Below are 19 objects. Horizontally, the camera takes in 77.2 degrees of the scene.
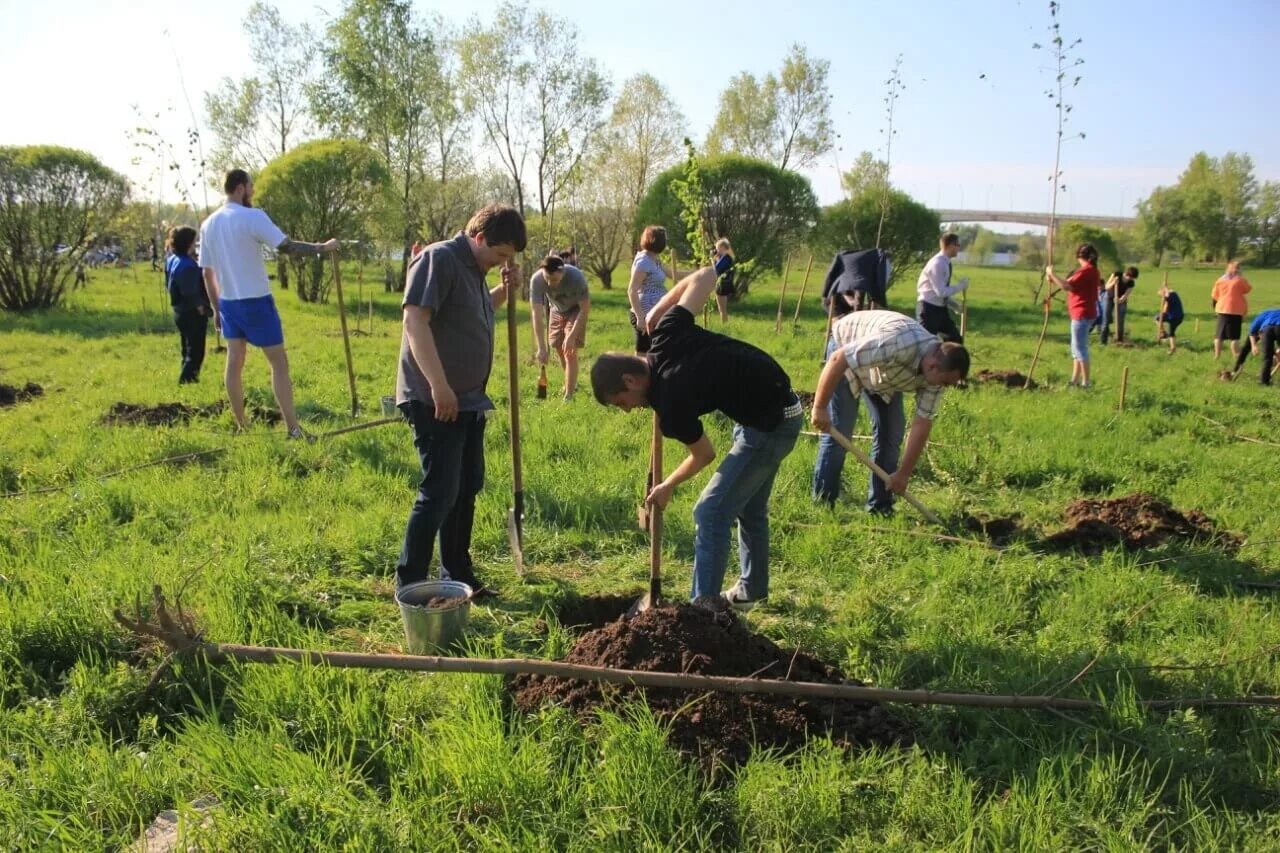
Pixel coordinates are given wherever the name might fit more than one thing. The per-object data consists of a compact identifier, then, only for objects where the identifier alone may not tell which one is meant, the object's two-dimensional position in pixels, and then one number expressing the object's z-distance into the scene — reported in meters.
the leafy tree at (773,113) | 32.56
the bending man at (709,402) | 3.17
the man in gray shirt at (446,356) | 3.40
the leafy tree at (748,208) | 19.38
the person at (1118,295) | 15.34
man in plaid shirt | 3.89
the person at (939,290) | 9.05
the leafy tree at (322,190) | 17.92
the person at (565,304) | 7.52
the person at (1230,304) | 12.55
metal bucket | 3.30
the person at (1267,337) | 10.59
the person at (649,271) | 7.46
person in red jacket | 9.57
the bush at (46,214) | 13.88
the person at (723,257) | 7.92
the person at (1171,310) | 15.00
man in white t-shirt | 5.83
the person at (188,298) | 8.35
